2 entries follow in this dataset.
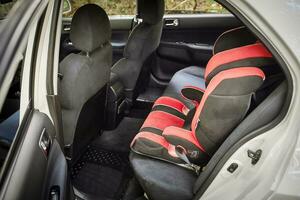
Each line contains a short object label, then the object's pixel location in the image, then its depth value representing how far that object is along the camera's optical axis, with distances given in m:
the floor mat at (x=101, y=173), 2.13
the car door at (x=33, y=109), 0.92
